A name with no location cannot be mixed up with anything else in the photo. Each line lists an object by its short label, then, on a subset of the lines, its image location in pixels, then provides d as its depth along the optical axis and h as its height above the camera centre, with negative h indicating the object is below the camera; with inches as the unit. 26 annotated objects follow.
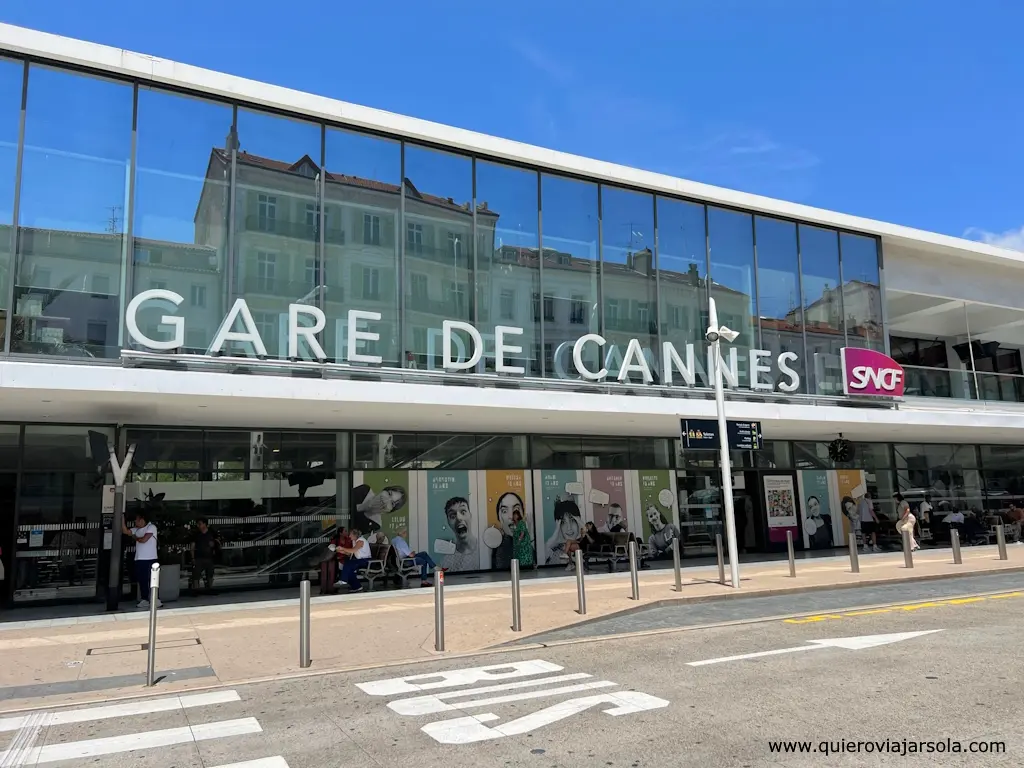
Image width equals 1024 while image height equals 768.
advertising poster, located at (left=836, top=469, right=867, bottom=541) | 936.9 +10.0
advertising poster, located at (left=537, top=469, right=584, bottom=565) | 767.1 -2.1
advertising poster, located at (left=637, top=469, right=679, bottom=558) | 815.7 -4.7
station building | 511.2 +136.4
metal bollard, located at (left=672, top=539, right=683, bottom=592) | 558.6 -44.9
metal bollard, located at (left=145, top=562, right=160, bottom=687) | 321.4 -49.1
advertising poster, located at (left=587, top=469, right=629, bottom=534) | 791.1 +4.9
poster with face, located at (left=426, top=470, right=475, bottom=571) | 714.2 -11.5
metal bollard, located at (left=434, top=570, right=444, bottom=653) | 386.8 -52.3
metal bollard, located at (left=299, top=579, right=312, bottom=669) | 354.7 -50.7
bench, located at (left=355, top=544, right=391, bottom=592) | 620.7 -44.3
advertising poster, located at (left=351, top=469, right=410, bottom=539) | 685.3 +8.5
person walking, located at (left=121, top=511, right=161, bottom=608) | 554.3 -21.9
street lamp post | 563.8 +58.6
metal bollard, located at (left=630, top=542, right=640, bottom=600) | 512.7 -44.3
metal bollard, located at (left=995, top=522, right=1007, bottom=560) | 725.3 -40.0
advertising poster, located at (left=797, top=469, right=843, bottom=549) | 919.7 -12.3
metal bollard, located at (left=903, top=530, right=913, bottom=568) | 685.3 -48.9
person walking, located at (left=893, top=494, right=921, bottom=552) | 739.1 -20.5
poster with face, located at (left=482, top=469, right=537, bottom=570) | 739.4 -11.5
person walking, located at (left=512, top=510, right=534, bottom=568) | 737.0 -32.9
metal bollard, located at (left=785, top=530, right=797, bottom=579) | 626.4 -42.2
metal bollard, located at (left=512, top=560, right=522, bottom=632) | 429.7 -52.5
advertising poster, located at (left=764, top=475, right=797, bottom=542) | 899.4 -4.1
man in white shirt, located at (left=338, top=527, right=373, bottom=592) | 608.4 -37.9
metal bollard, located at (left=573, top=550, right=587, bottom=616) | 475.2 -51.7
